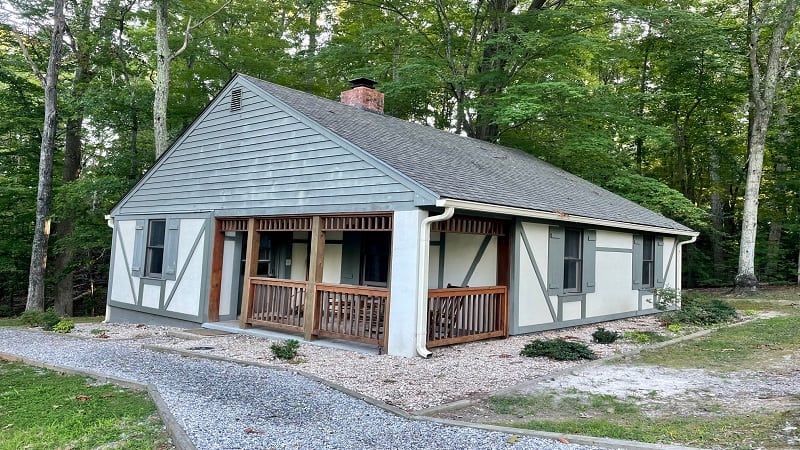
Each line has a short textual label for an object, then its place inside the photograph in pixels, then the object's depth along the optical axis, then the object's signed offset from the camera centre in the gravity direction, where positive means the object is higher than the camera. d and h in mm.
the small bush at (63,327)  10000 -1830
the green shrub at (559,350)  7379 -1344
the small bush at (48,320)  10358 -1790
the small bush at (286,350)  7082 -1462
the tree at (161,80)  14812 +4584
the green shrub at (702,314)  11406 -1090
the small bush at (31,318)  11172 -1924
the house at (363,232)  7973 +371
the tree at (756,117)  17312 +5244
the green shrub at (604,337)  8859 -1314
